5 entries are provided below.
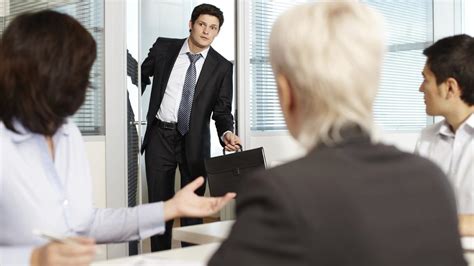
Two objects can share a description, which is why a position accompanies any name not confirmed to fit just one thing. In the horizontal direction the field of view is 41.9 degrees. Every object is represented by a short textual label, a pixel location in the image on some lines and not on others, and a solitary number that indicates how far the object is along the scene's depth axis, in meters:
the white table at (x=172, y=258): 1.42
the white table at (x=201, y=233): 1.86
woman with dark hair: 1.38
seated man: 2.37
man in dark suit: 3.91
